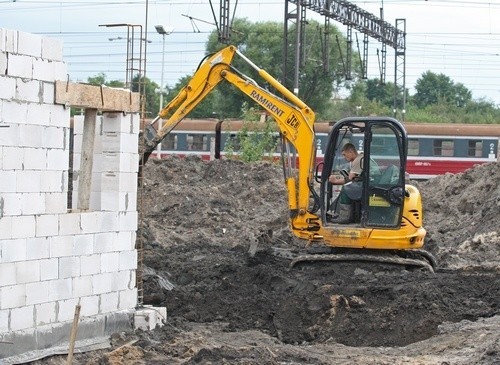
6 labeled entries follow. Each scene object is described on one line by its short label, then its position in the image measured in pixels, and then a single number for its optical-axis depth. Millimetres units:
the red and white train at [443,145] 41875
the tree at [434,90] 86312
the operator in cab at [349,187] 17359
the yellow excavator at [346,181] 17312
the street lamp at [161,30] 38219
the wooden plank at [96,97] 11234
